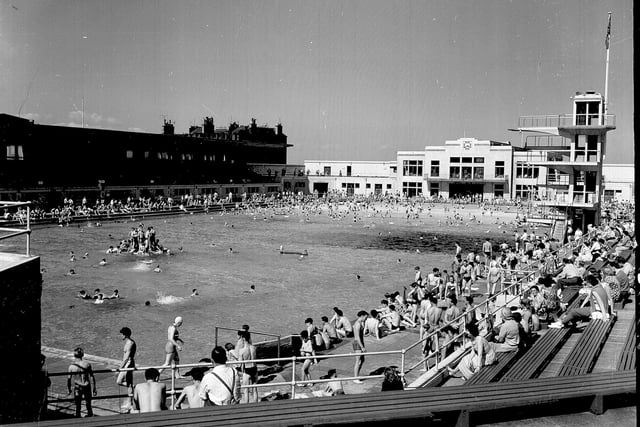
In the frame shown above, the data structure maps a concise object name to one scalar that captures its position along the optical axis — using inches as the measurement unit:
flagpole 1309.1
